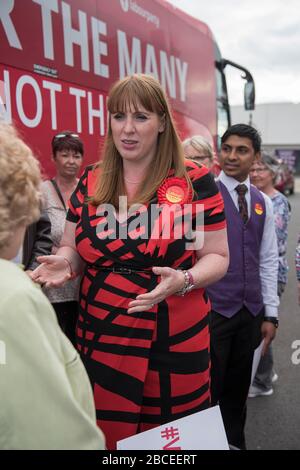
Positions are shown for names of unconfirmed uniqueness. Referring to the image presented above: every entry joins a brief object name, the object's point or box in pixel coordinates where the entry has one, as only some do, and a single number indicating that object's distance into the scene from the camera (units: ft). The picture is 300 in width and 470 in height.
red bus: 9.06
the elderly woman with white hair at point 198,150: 10.27
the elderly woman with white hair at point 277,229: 10.66
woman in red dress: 4.84
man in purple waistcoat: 7.08
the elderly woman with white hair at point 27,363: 2.45
